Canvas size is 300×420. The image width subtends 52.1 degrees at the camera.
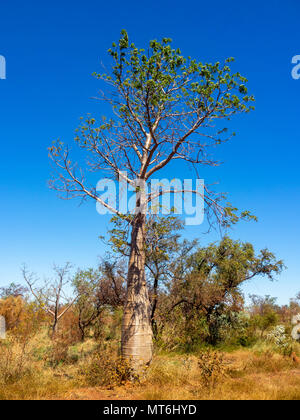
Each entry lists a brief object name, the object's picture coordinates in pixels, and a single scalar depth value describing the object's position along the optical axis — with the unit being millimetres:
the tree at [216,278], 12797
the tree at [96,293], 13500
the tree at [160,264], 11570
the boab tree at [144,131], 6551
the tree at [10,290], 26597
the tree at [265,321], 16109
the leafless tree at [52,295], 11415
